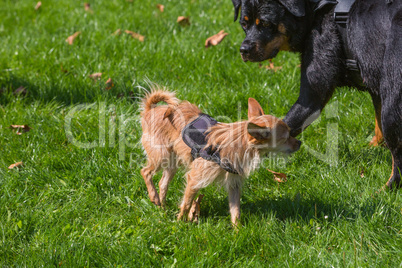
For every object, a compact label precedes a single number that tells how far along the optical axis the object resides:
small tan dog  6.60
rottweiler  6.43
